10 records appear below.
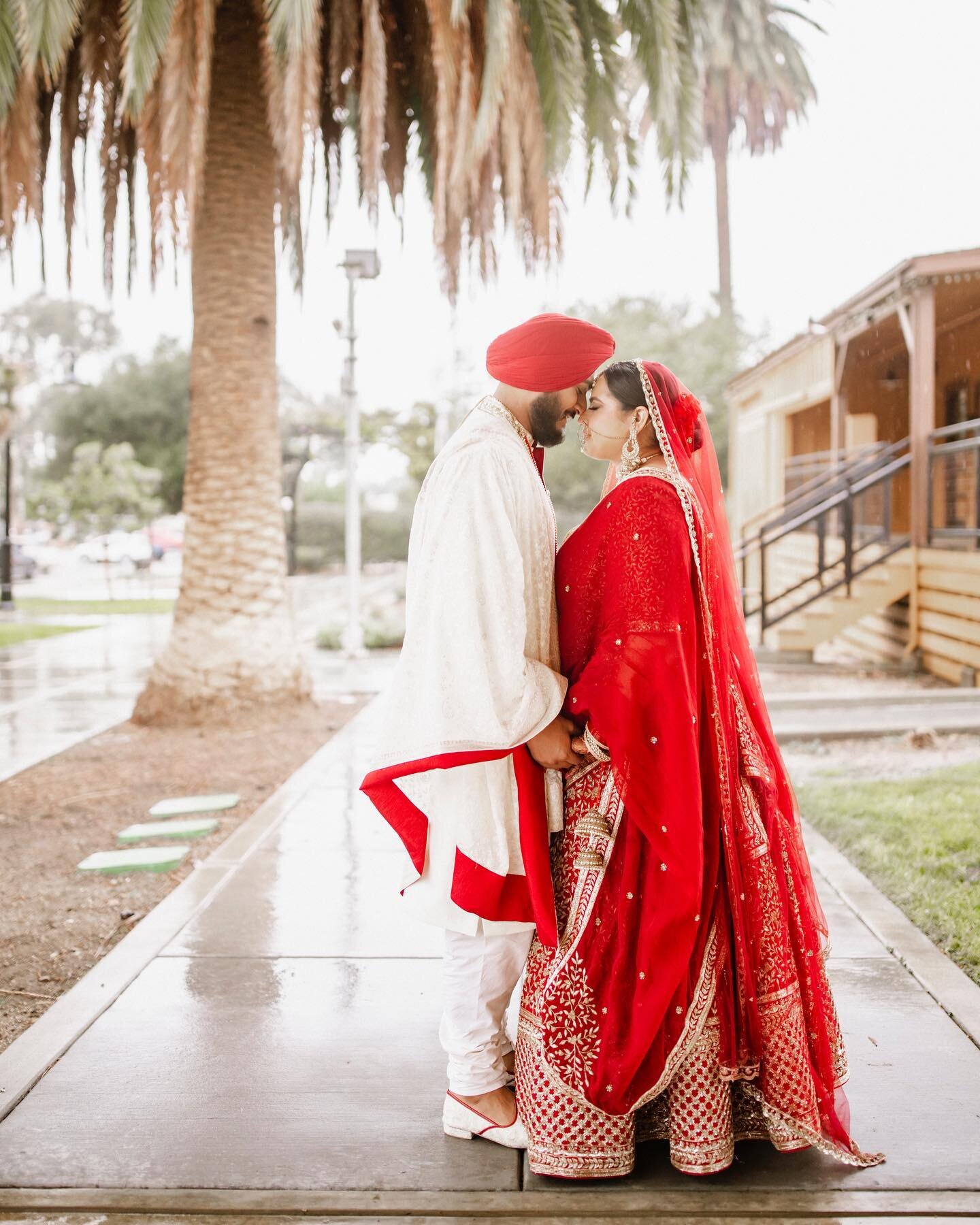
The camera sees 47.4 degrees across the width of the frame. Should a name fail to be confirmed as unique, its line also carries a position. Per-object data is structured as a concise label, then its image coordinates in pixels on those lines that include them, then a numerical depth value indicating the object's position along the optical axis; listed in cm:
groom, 270
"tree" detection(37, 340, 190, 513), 3428
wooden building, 1114
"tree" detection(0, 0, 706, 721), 766
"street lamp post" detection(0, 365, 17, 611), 2095
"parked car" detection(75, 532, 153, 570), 3805
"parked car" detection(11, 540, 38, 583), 3320
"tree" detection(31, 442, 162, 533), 2528
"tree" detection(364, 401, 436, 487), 2747
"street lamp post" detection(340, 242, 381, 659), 1332
